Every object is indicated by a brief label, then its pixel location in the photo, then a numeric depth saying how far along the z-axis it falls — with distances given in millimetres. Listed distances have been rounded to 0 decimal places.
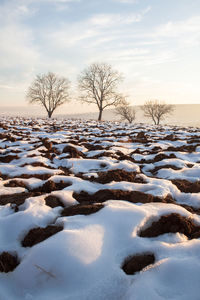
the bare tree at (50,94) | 36750
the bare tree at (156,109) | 38669
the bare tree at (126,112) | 39156
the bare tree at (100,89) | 32188
